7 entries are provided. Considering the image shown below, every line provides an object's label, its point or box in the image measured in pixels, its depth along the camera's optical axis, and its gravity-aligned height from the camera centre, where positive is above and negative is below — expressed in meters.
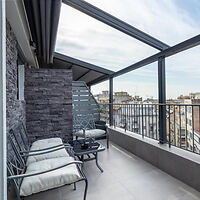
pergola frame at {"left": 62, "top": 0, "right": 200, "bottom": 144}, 2.58 +1.11
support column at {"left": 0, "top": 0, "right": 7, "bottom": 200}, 0.63 +0.00
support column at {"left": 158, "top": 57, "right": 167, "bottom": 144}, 2.90 +0.08
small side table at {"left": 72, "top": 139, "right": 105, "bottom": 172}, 2.50 -0.81
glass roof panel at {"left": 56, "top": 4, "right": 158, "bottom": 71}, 2.88 +1.39
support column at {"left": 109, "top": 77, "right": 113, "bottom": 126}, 5.09 +0.08
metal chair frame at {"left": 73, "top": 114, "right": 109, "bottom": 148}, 4.87 -0.62
